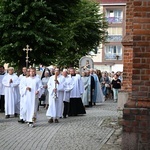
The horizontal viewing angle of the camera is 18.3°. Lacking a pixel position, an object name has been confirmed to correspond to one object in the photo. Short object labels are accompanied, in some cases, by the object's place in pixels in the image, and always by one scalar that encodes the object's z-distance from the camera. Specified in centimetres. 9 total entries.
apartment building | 6719
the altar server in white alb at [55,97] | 1474
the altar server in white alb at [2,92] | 1800
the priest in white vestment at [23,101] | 1416
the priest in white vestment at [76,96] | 1723
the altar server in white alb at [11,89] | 1702
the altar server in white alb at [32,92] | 1402
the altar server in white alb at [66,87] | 1594
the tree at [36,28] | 2458
